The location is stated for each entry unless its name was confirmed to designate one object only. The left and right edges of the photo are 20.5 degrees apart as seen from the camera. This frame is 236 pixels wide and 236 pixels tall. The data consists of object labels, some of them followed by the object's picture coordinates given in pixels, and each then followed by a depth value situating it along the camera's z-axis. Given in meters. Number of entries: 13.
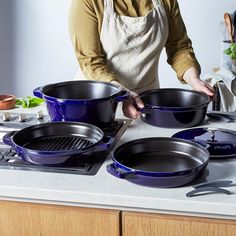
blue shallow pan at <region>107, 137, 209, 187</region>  1.74
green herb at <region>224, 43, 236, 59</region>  3.44
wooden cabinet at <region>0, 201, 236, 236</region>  1.73
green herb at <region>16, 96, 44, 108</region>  2.48
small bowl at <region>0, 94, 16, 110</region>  2.43
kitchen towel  3.41
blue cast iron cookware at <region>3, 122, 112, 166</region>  1.84
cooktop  1.87
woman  2.46
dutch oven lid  1.94
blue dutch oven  2.03
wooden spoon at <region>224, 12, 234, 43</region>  3.61
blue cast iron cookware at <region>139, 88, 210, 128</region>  2.14
